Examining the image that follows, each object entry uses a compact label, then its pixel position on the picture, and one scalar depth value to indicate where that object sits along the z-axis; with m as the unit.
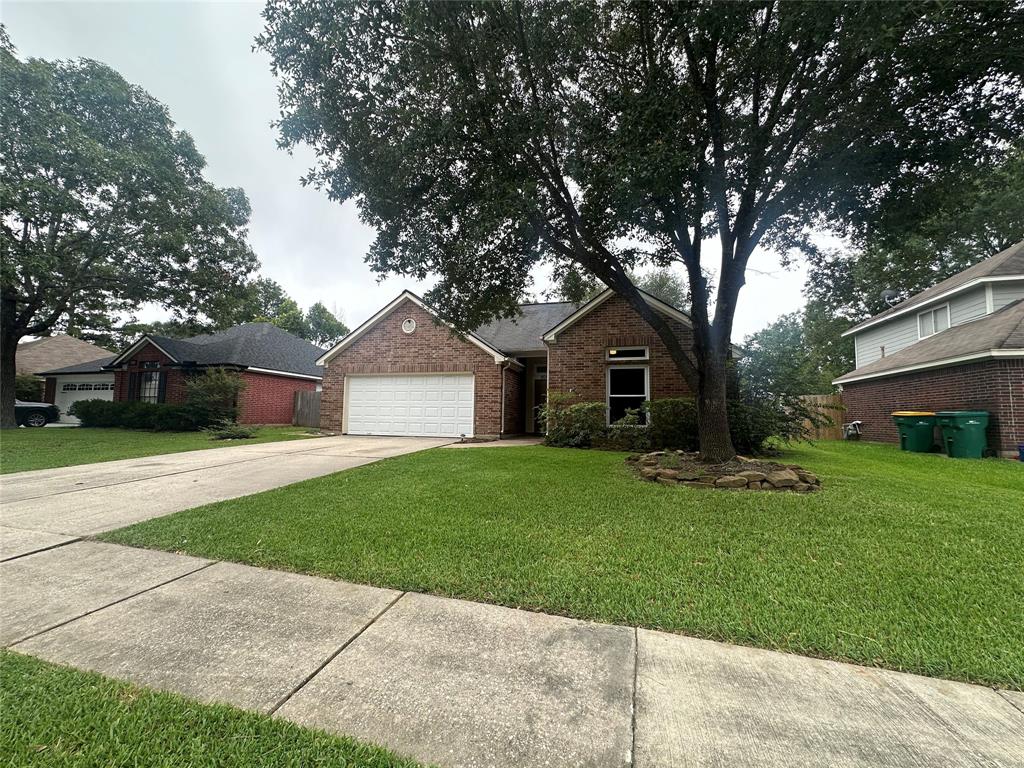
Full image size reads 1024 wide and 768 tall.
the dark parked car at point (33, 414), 18.34
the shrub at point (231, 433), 12.98
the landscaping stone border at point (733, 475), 5.66
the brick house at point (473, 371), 11.68
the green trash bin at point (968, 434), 9.14
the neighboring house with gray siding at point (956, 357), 9.22
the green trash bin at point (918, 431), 10.28
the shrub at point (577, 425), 10.62
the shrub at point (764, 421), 8.77
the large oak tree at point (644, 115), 4.98
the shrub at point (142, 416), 15.24
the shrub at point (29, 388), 21.70
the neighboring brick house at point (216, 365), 17.92
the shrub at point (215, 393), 14.71
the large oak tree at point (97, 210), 12.48
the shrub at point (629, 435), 10.03
